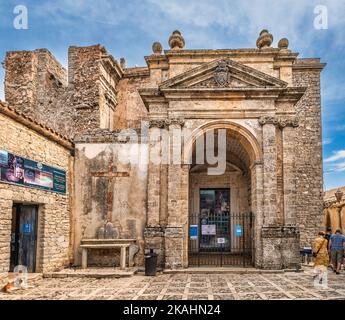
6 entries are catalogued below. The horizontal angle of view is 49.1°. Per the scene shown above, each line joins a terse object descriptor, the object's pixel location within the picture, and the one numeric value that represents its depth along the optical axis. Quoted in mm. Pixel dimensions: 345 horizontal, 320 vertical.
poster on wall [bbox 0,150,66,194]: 9008
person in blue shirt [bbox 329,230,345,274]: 11328
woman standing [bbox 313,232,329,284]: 10023
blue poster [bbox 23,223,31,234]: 10672
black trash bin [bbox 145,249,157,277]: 10961
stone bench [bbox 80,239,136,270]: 11719
